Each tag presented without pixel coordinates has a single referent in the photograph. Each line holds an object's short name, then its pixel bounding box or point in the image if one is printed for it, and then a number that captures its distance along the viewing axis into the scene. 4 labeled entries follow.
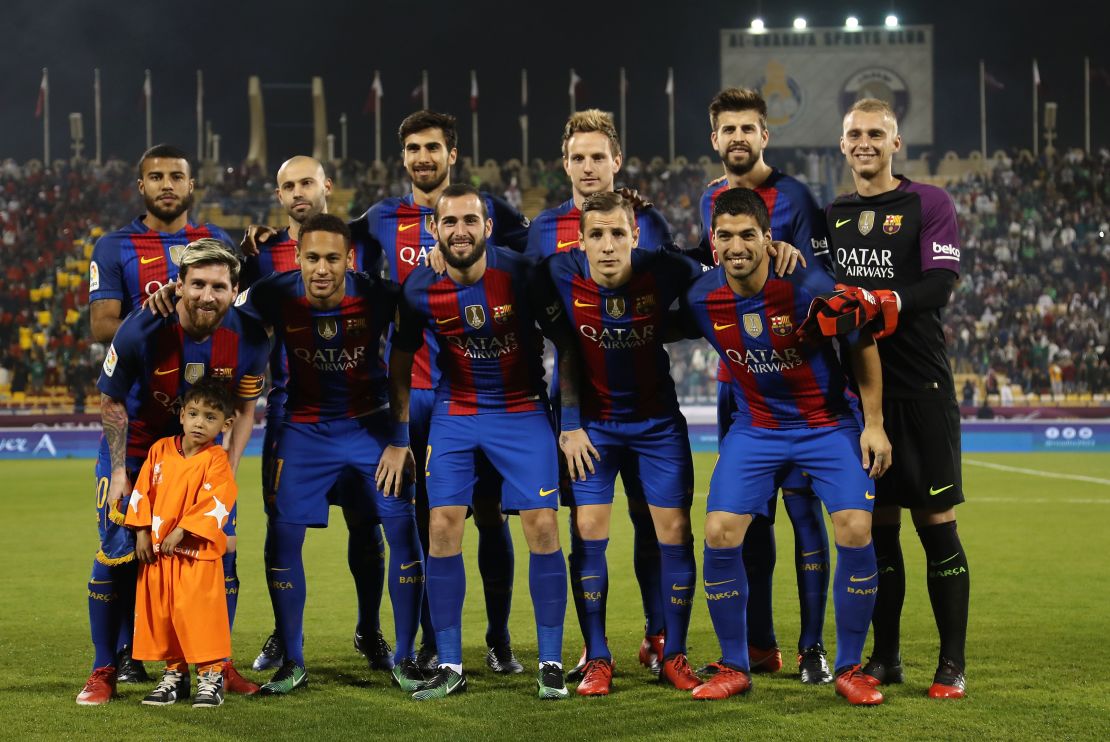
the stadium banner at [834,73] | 31.42
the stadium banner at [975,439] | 20.59
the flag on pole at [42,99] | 34.47
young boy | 4.79
